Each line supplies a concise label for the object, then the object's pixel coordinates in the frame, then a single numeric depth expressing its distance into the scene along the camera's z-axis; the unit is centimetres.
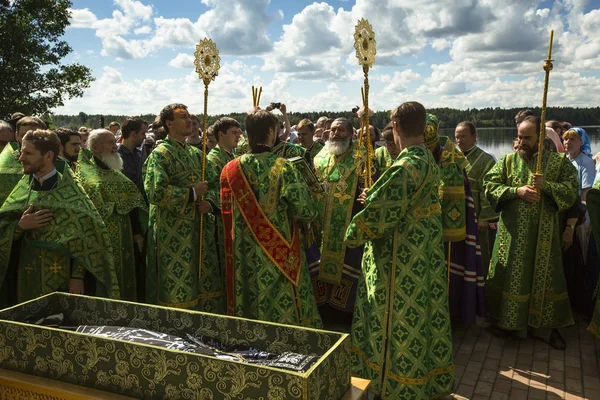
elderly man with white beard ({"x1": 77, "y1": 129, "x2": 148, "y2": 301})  489
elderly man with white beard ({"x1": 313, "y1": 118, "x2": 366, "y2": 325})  557
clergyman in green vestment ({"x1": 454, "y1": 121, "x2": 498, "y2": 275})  610
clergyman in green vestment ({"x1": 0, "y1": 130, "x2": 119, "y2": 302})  365
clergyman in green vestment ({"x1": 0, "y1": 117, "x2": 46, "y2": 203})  455
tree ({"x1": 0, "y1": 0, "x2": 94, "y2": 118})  2036
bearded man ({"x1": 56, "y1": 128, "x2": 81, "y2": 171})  524
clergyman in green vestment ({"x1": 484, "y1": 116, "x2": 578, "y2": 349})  491
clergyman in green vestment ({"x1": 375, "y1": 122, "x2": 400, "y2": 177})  537
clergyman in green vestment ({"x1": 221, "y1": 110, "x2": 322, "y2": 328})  412
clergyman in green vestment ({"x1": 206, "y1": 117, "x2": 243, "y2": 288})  553
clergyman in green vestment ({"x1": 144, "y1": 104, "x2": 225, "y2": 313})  463
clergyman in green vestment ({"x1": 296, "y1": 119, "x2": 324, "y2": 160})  736
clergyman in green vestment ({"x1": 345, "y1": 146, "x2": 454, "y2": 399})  342
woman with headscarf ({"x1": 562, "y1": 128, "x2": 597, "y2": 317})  579
